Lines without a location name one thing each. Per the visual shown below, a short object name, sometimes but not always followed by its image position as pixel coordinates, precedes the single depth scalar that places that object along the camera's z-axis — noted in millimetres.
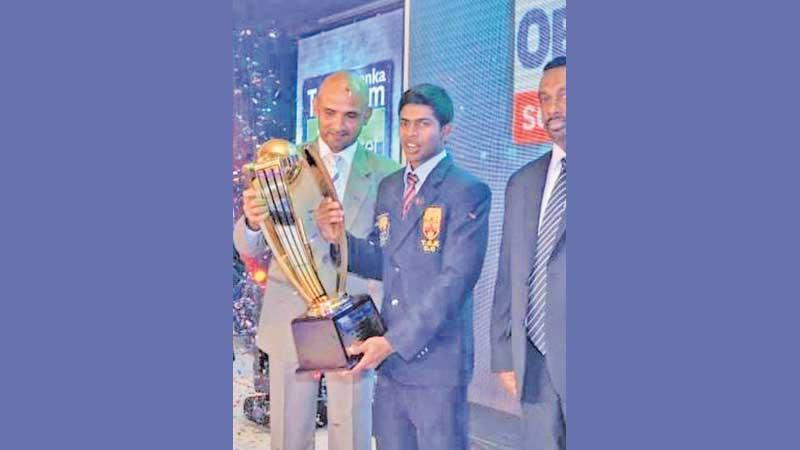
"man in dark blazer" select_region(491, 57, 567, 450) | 3223
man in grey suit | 3527
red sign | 3242
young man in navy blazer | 3344
